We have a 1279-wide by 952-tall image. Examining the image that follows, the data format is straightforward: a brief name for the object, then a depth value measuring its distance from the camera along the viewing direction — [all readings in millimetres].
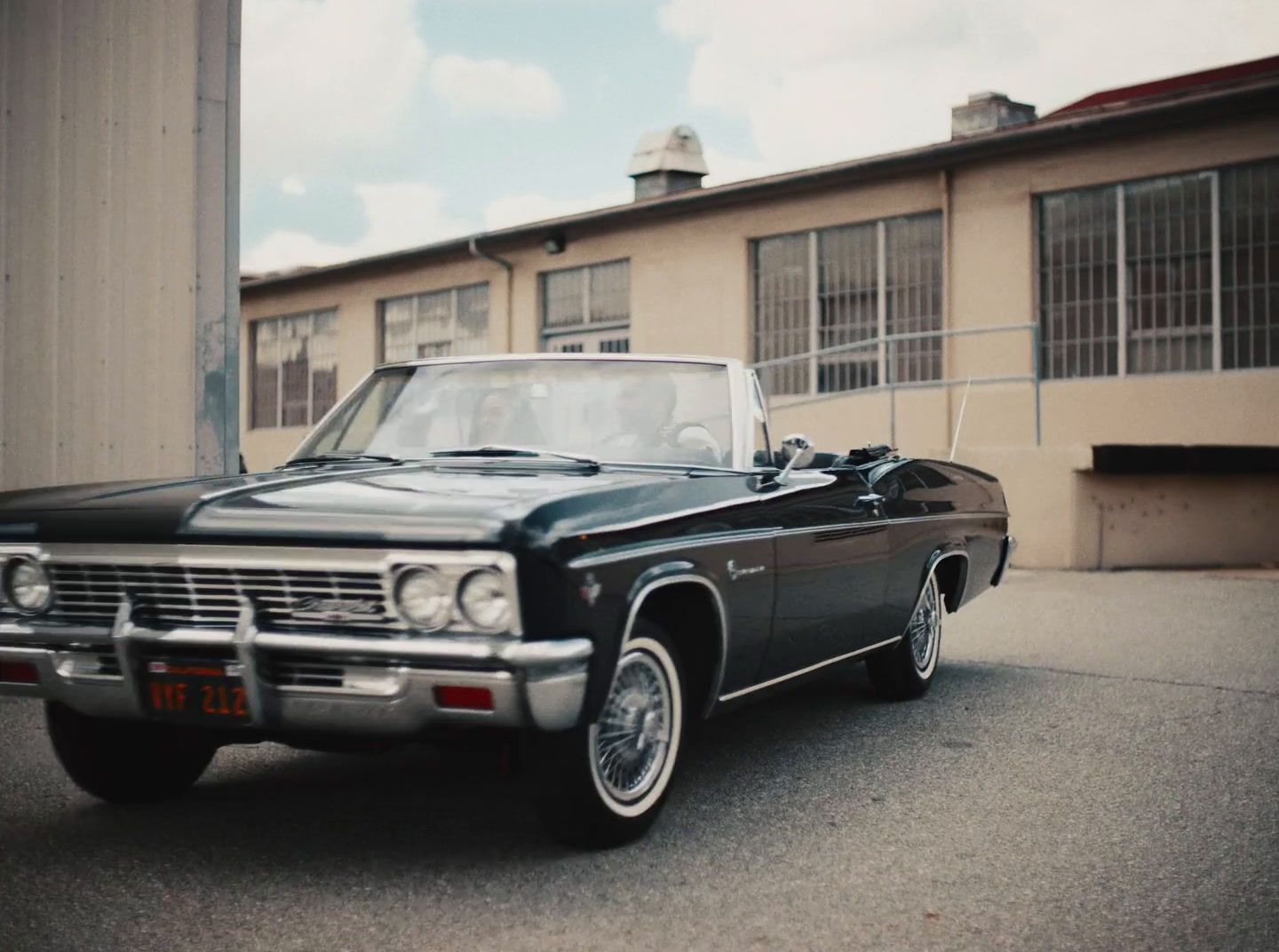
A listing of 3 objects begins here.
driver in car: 5164
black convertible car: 3748
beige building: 13766
